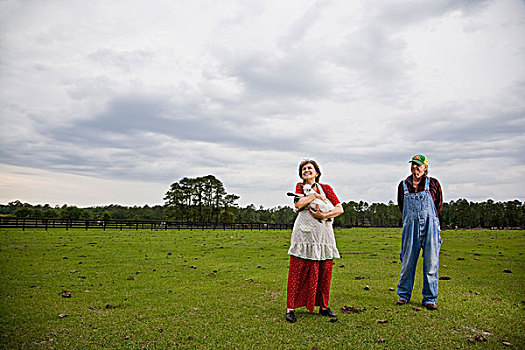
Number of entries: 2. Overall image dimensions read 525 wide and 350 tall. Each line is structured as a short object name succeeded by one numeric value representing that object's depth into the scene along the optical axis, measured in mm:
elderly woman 5895
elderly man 6610
